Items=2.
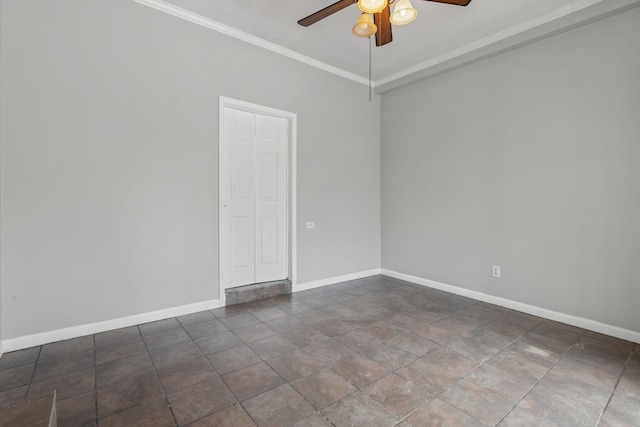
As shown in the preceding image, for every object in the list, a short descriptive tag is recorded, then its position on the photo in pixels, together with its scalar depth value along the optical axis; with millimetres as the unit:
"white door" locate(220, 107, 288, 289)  3756
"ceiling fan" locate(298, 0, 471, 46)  2123
